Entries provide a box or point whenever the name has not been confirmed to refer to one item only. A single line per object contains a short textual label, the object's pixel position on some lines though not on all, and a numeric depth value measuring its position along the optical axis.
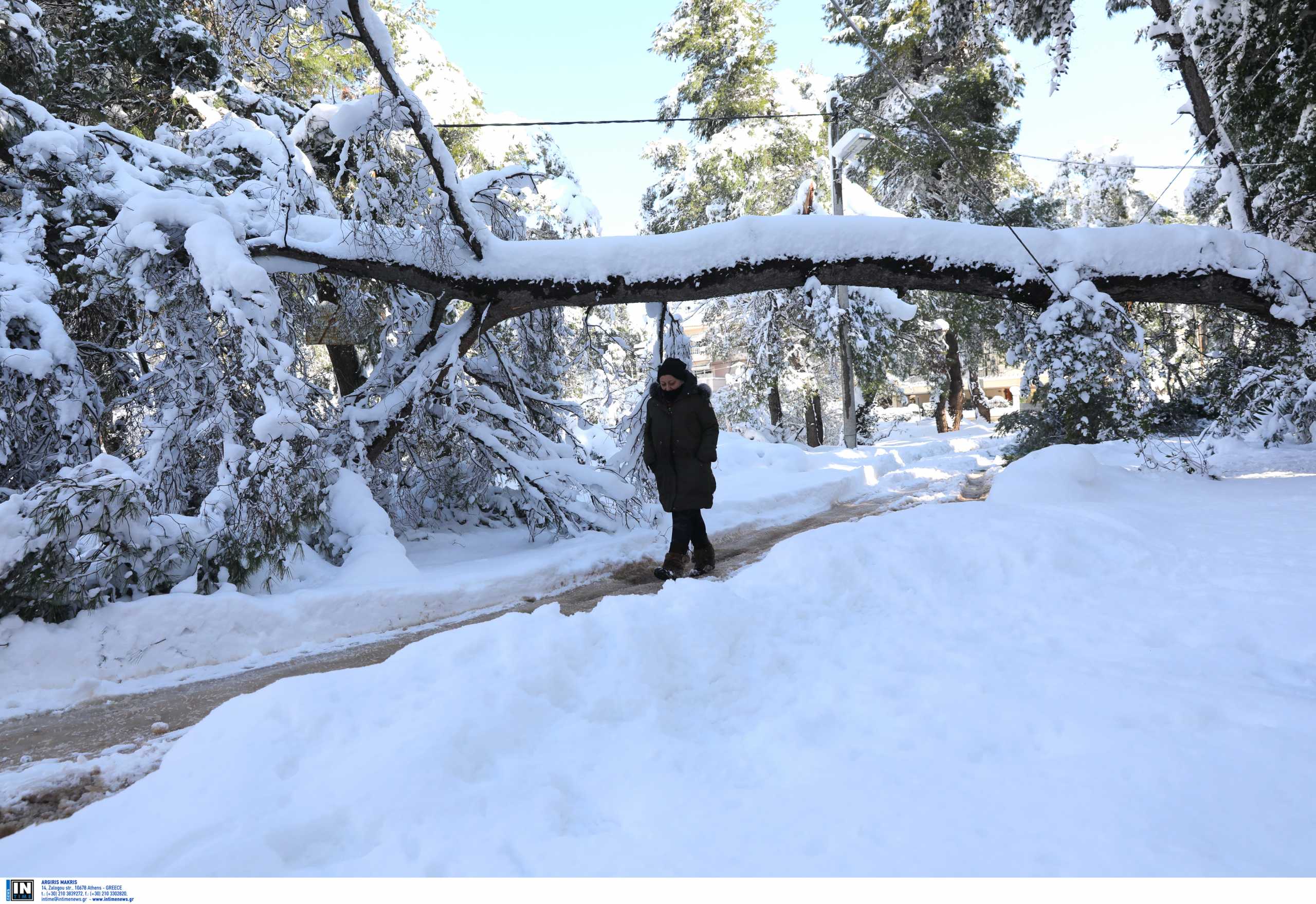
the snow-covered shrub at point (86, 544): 4.21
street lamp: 13.78
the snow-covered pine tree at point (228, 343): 5.13
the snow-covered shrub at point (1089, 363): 7.24
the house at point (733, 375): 26.34
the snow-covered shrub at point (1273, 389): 7.73
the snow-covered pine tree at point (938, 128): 18.27
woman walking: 6.04
